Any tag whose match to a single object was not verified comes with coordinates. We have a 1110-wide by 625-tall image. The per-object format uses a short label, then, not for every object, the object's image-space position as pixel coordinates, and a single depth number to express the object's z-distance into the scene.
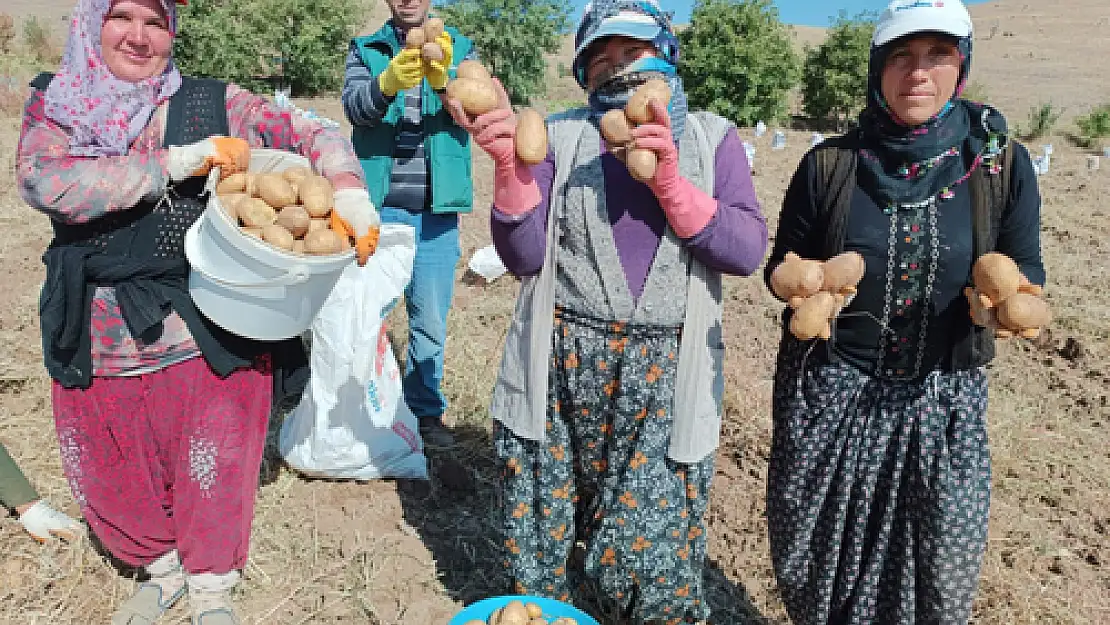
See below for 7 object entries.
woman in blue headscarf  1.63
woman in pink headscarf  1.65
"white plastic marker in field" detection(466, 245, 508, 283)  4.82
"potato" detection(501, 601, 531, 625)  1.70
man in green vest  2.57
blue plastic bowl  1.82
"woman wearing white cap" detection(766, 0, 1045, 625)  1.58
